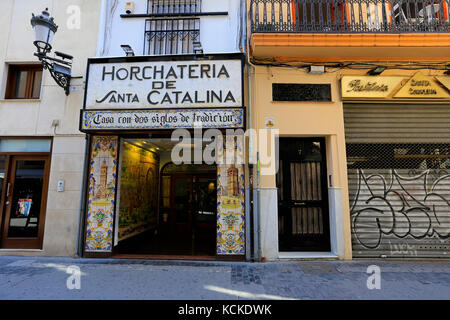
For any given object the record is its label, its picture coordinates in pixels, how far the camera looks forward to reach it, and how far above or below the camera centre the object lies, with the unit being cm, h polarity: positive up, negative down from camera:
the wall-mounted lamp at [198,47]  565 +372
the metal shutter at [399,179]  542 +52
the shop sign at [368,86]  570 +275
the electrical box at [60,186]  573 +31
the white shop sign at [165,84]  520 +257
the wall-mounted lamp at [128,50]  581 +368
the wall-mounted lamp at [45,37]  506 +350
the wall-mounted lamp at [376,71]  557 +309
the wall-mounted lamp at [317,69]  578 +319
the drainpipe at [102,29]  615 +448
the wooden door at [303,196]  577 +11
